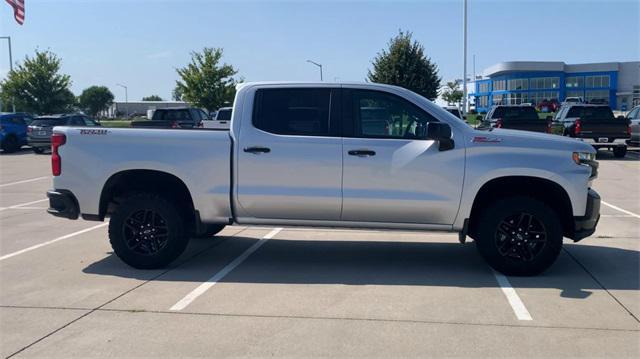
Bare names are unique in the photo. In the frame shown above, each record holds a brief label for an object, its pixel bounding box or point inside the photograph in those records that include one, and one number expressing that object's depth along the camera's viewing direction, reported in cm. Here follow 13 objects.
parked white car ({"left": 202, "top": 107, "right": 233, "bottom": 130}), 2347
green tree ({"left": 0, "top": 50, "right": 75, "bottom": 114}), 3984
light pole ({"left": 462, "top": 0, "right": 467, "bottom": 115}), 3871
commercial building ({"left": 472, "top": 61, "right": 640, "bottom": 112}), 9444
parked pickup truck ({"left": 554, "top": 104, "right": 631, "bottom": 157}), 2117
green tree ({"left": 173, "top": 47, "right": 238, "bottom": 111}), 4647
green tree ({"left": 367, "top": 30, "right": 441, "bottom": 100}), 3791
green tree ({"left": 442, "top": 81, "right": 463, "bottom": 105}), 8775
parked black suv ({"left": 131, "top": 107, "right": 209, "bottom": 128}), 2438
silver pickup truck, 637
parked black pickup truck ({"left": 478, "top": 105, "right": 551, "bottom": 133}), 1981
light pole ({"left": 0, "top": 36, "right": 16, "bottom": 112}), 4200
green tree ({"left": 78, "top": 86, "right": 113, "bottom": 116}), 11831
